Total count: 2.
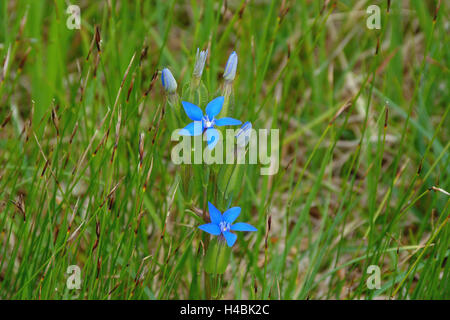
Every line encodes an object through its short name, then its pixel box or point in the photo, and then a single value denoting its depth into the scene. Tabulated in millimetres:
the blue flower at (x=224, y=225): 1546
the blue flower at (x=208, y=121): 1537
